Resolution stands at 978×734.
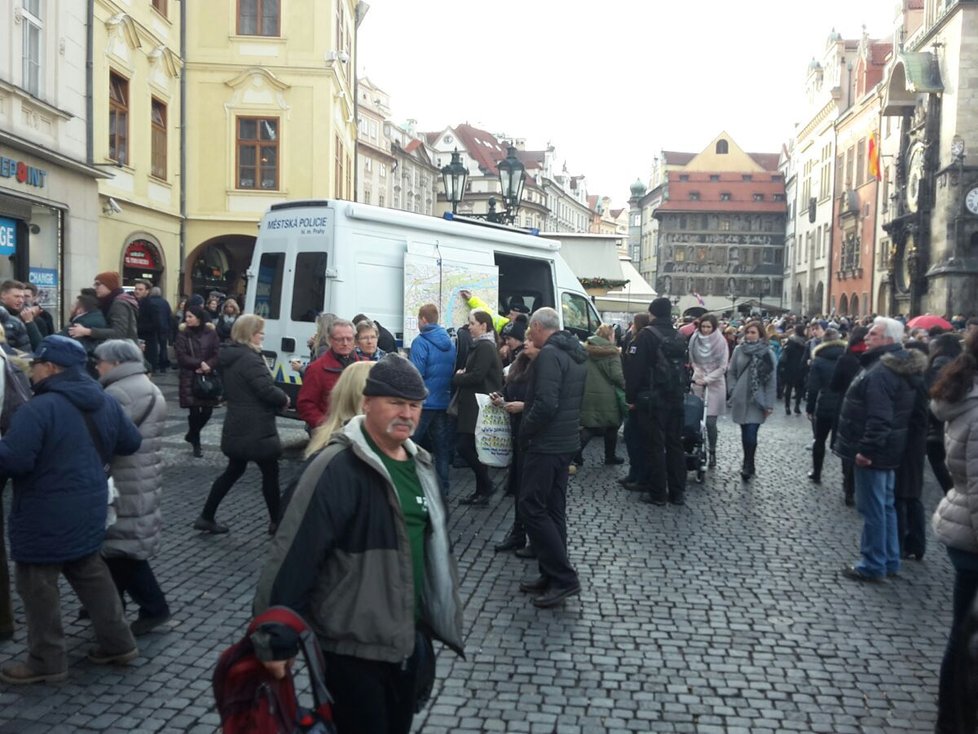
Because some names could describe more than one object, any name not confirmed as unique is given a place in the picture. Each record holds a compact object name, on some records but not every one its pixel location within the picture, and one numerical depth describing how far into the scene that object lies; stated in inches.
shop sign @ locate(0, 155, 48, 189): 569.6
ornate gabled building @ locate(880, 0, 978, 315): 1354.6
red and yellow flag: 1855.3
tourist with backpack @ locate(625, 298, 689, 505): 374.6
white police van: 442.9
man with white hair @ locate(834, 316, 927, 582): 266.4
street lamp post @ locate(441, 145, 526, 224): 688.4
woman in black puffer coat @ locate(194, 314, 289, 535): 289.7
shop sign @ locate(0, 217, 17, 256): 591.2
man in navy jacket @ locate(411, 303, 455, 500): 360.5
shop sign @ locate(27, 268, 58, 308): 632.2
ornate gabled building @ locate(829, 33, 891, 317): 2000.5
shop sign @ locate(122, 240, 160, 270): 877.2
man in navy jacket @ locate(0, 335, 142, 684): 180.4
